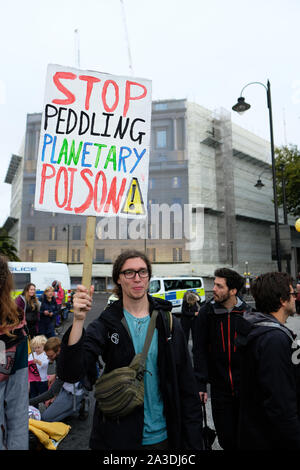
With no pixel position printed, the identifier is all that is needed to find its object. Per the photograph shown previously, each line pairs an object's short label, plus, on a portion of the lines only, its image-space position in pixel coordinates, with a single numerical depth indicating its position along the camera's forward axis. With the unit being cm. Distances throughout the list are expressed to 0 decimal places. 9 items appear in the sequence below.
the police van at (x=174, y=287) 1617
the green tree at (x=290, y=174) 3008
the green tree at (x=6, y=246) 1827
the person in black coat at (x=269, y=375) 173
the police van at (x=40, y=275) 1474
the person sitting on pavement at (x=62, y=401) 398
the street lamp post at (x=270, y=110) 1026
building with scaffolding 3991
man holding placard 174
